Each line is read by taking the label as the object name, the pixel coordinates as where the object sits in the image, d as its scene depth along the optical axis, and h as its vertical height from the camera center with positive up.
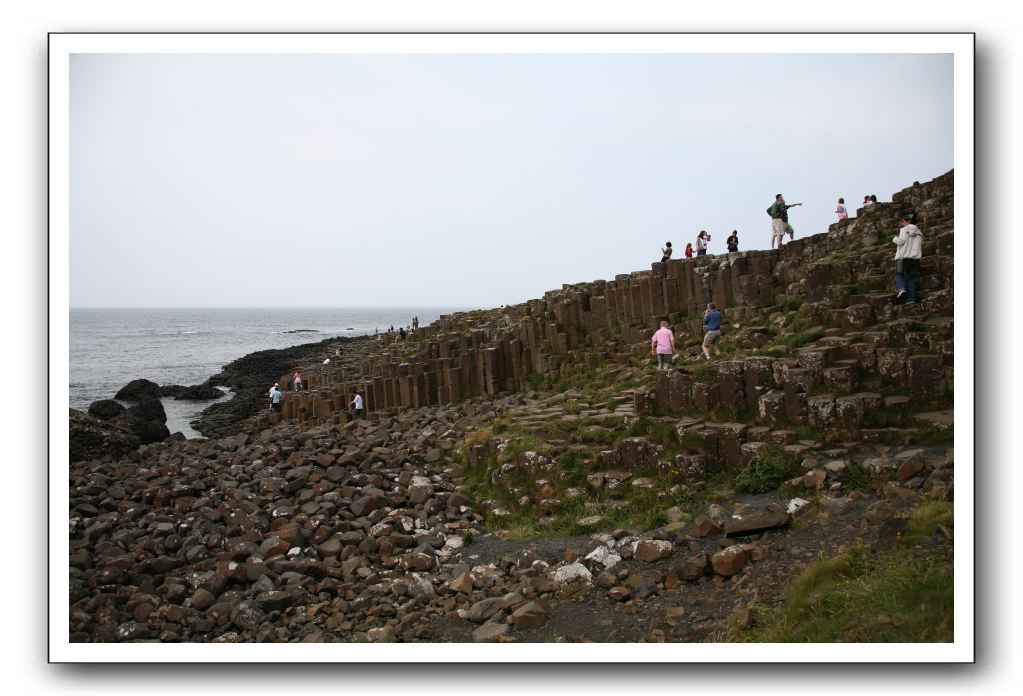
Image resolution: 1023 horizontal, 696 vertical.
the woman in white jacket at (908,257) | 11.09 +1.46
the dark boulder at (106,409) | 21.02 -1.33
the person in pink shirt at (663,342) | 13.46 +0.28
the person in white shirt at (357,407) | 22.45 -1.37
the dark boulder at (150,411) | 24.34 -1.60
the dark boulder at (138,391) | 26.30 -1.05
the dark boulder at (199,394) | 34.97 -1.48
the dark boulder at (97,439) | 15.16 -1.69
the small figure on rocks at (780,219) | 15.52 +2.97
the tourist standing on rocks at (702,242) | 19.31 +2.93
